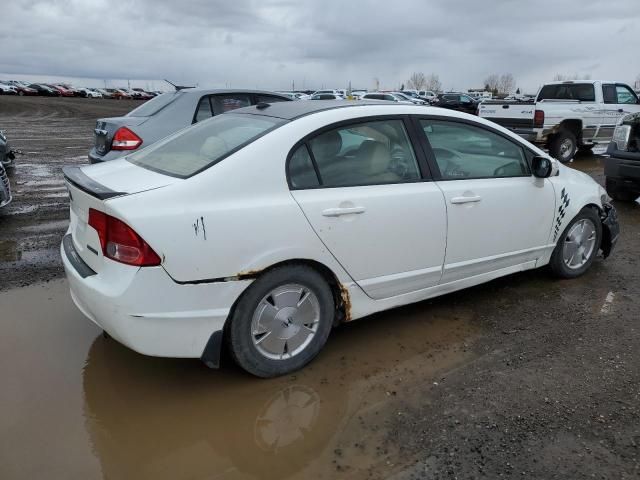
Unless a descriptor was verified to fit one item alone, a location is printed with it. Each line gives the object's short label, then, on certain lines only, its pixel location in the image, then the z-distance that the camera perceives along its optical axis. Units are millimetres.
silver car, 6473
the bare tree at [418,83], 117925
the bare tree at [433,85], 115881
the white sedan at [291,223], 2574
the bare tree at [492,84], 102012
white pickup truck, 11312
